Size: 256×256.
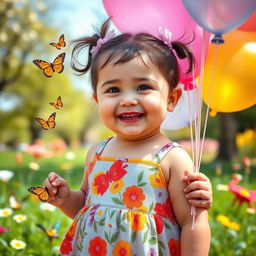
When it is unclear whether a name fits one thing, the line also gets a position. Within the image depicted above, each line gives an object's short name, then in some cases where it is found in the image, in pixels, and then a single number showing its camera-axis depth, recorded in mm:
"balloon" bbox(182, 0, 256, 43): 1389
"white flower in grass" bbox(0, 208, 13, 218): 2536
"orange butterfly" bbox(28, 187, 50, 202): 1549
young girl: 1418
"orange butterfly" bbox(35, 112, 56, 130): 1533
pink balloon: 1723
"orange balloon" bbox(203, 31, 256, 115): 1833
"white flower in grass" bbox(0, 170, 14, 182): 2879
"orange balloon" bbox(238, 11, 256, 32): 1840
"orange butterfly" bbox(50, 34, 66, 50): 1498
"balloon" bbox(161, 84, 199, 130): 1948
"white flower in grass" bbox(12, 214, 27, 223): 2465
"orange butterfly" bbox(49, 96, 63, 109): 1517
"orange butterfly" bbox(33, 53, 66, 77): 1531
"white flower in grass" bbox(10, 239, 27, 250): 2213
